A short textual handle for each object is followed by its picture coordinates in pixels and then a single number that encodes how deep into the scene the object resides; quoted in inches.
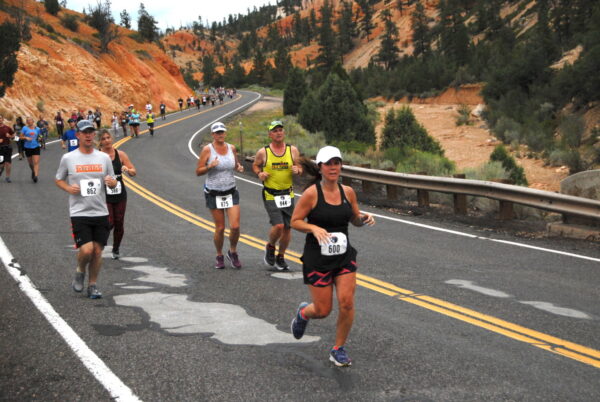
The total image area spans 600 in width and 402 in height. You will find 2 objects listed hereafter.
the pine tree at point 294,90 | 2171.5
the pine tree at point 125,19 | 6058.1
